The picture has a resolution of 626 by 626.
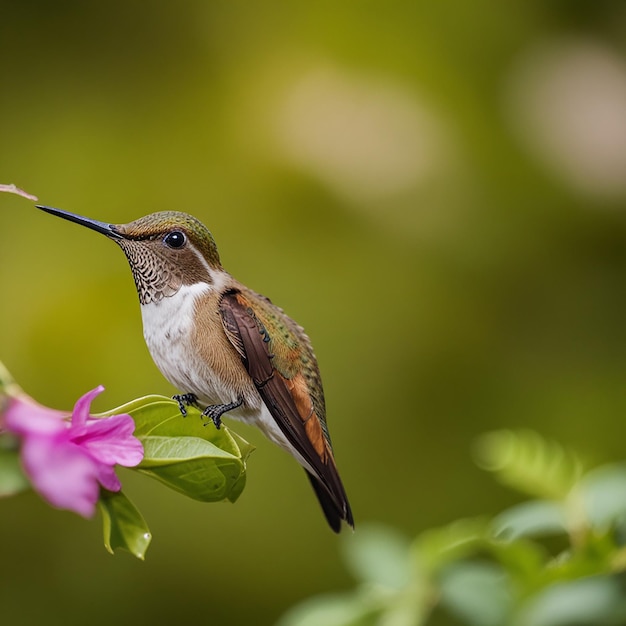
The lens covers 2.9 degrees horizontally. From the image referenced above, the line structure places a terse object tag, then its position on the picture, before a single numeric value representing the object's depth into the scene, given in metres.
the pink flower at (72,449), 2.08
